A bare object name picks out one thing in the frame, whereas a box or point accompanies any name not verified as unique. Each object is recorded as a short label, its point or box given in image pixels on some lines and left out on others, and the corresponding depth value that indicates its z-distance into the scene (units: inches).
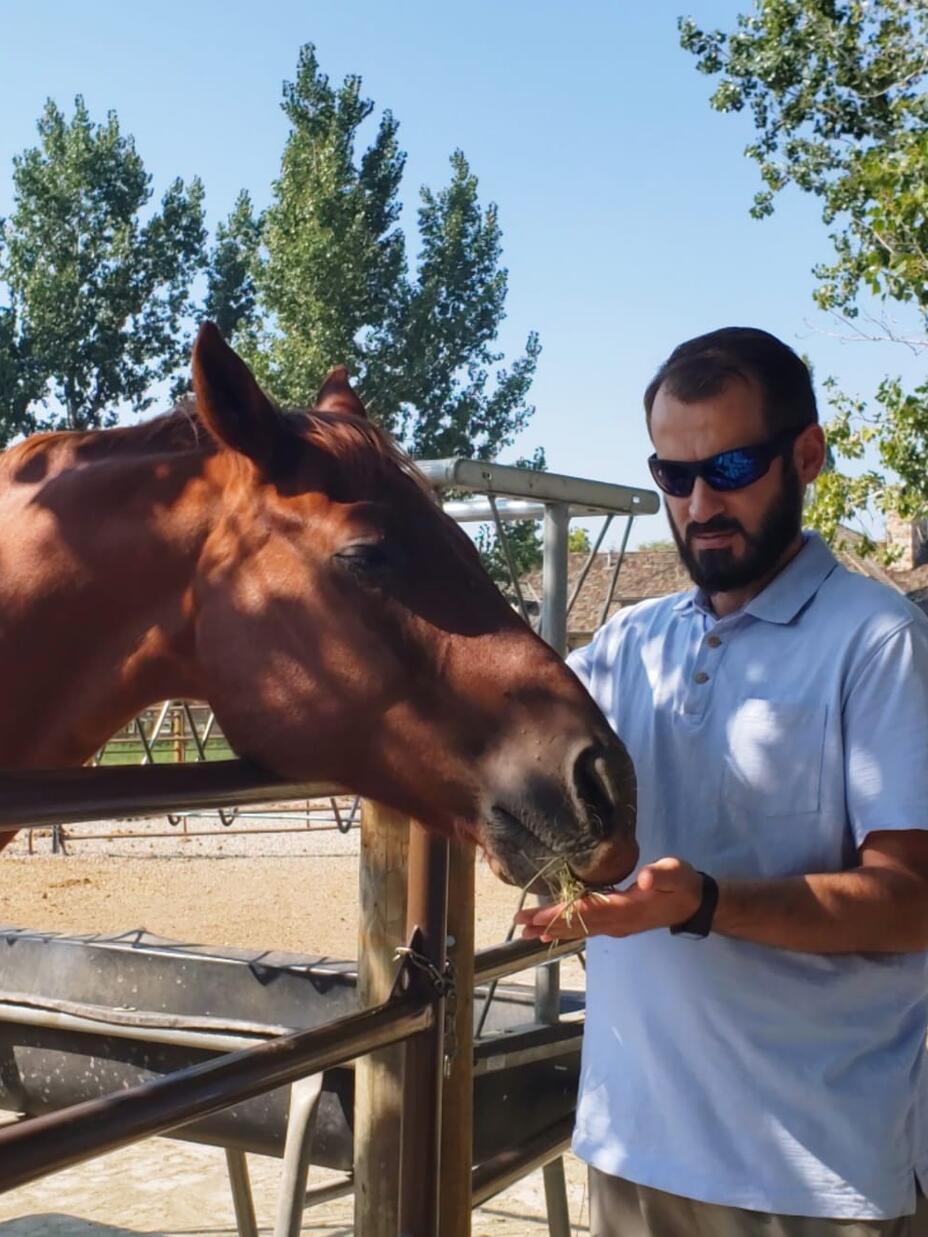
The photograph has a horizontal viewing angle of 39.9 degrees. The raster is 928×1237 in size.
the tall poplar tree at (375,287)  992.2
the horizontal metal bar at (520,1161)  110.4
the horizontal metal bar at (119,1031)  108.7
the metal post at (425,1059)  79.7
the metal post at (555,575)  143.6
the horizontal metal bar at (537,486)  118.9
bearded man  65.3
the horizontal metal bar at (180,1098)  52.4
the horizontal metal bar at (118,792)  53.5
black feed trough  113.9
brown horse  72.6
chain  82.3
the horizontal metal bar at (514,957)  105.5
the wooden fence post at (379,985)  95.7
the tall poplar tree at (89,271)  1077.8
